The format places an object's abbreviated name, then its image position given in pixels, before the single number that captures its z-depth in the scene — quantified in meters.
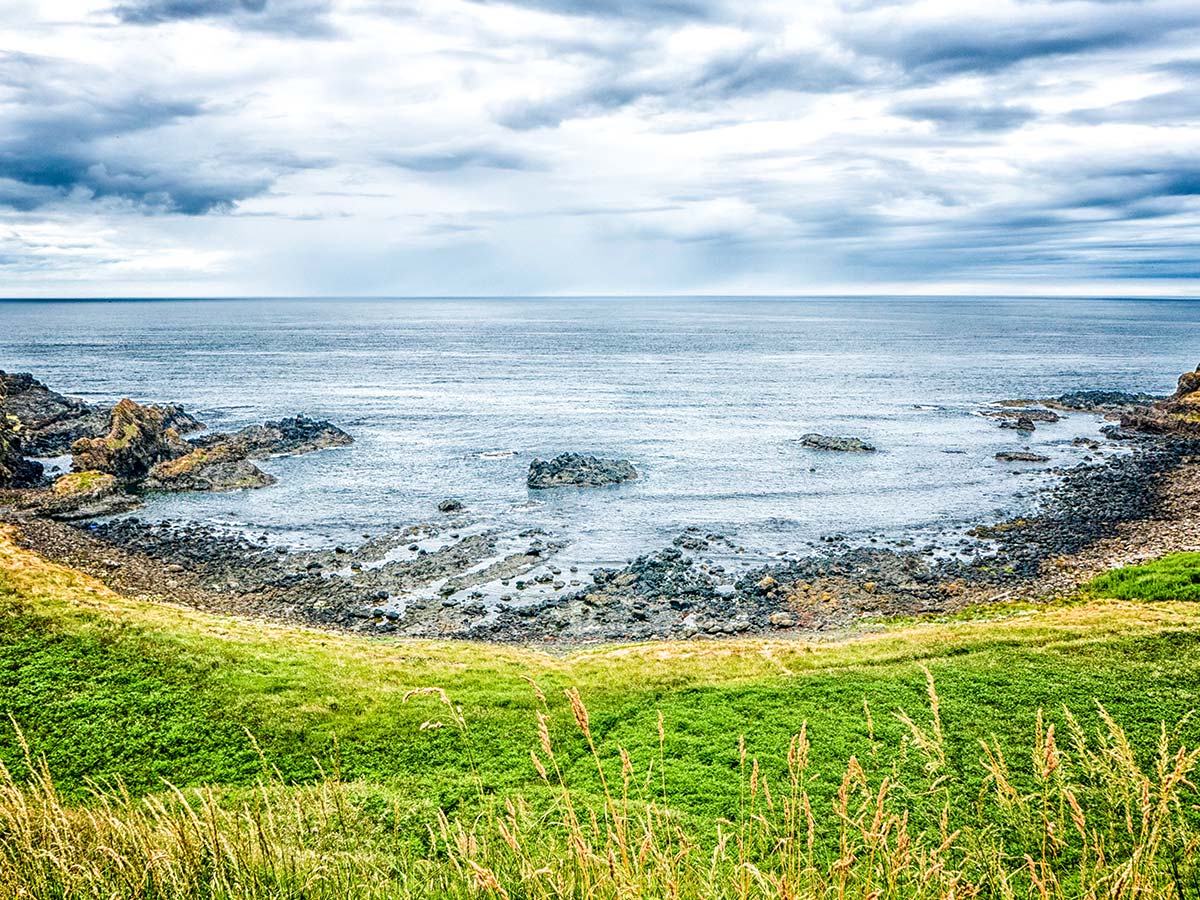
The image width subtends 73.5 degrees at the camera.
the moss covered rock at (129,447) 55.06
